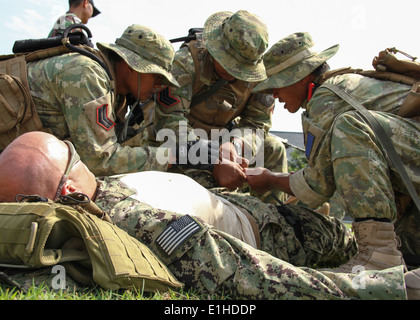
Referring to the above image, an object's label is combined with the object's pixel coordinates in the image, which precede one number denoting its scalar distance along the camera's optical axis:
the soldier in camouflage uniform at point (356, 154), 2.98
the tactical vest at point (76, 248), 1.82
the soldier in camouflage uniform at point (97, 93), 3.66
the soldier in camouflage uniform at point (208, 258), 1.96
